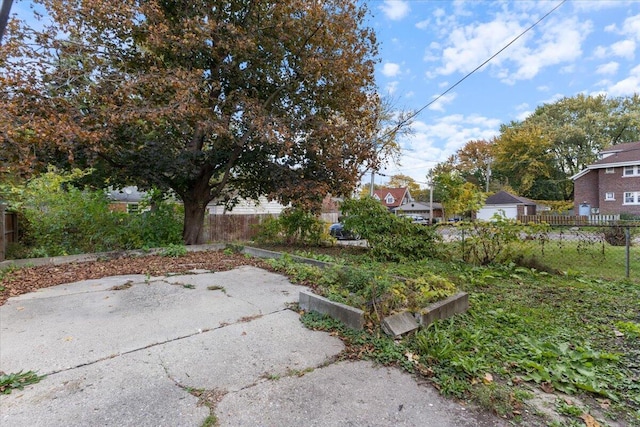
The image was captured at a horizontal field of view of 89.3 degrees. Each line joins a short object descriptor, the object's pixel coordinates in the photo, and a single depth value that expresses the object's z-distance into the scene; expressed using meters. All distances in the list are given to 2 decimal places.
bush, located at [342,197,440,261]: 6.95
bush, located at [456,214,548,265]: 5.81
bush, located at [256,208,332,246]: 9.35
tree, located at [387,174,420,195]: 41.88
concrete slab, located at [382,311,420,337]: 3.03
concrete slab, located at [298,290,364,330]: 3.21
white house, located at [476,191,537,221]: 28.95
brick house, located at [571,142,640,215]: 22.16
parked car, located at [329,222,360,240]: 8.09
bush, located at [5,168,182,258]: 7.34
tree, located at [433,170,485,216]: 25.53
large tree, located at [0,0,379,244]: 6.04
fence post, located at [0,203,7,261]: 6.03
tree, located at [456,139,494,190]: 40.44
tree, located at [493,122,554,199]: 32.00
